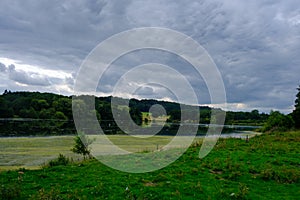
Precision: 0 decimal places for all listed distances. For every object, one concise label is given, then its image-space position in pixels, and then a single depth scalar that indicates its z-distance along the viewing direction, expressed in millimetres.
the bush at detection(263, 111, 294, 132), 49469
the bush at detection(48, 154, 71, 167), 15858
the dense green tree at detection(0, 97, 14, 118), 100975
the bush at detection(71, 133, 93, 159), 20827
